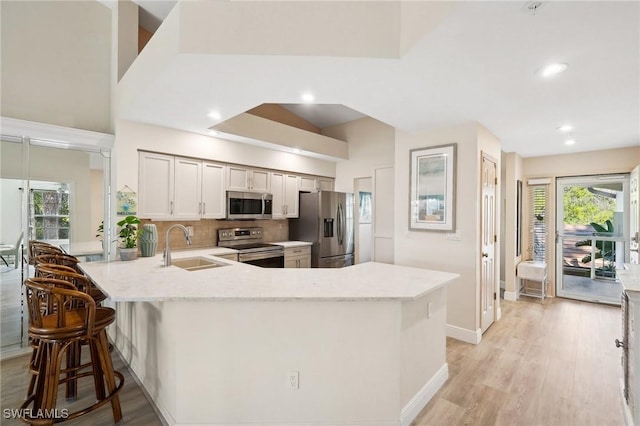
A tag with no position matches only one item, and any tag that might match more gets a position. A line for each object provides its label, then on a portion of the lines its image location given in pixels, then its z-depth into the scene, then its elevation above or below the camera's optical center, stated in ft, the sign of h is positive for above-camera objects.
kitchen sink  10.70 -1.81
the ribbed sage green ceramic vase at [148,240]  10.81 -0.99
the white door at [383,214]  17.21 +0.02
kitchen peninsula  6.16 -3.02
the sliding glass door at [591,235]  15.84 -1.10
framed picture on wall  11.57 +1.08
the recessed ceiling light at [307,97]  8.73 +3.52
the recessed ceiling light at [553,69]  7.00 +3.53
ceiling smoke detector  4.96 +3.55
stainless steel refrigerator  16.70 -0.76
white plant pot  9.95 -1.37
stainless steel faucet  8.76 -1.27
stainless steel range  13.79 -1.64
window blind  17.70 -0.36
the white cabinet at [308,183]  17.78 +1.86
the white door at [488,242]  11.71 -1.13
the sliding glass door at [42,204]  9.92 +0.30
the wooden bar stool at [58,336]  5.64 -2.45
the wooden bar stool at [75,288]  6.31 -2.53
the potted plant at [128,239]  9.97 -0.89
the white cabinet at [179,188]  11.64 +1.06
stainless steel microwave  14.25 +0.43
